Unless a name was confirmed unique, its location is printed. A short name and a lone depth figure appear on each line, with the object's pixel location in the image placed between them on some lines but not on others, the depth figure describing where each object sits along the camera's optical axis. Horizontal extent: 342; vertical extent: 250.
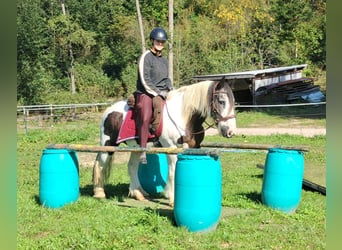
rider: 5.64
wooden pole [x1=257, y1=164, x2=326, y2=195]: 6.39
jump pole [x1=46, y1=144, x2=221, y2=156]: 4.36
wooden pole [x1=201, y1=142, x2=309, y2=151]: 5.36
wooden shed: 21.95
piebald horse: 5.25
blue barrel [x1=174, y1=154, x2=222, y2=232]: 4.25
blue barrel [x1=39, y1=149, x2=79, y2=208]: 5.45
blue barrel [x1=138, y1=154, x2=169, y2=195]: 6.57
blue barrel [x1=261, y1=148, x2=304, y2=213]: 5.21
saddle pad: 5.93
